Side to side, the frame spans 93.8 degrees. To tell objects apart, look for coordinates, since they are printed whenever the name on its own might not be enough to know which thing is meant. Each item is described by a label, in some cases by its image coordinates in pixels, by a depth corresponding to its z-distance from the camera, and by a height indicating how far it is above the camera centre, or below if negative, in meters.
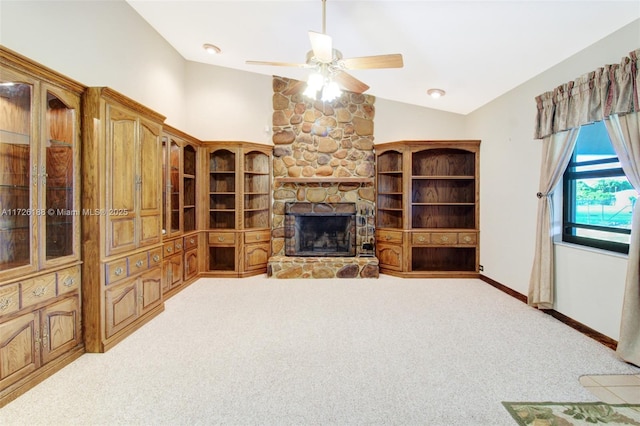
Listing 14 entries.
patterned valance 2.40 +1.02
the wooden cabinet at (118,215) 2.48 -0.06
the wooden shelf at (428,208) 4.93 +0.01
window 2.80 +0.13
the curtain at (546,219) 3.20 -0.11
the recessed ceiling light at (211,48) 4.29 +2.33
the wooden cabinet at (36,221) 1.95 -0.09
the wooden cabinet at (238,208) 4.93 +0.00
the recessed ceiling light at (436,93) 4.41 +1.73
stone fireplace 5.27 +0.64
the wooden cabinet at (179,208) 3.91 +0.00
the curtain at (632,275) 2.35 -0.53
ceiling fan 2.43 +1.27
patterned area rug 1.75 -1.24
